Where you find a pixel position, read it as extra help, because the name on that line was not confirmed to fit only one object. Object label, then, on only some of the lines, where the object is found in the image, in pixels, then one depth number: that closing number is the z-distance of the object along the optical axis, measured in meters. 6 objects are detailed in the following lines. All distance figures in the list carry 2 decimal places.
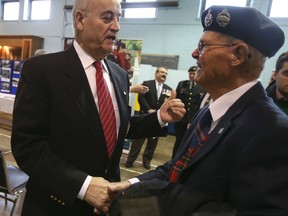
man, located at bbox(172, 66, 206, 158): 4.51
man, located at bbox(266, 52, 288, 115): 1.75
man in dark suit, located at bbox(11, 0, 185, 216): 1.09
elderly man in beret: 0.75
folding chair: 2.25
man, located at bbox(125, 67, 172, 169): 4.59
